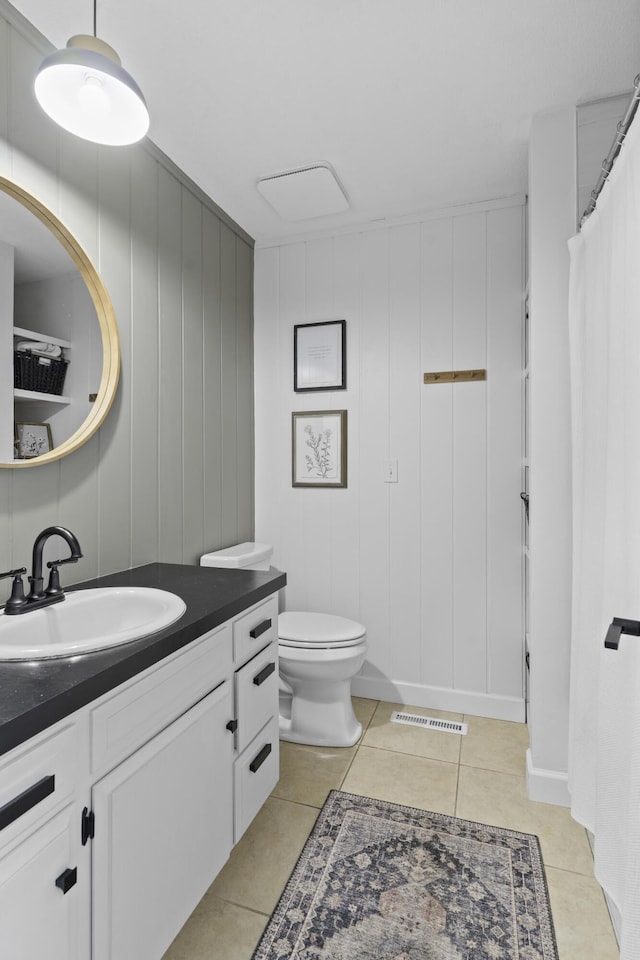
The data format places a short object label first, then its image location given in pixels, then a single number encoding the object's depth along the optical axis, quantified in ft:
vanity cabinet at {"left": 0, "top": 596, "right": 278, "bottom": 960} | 2.72
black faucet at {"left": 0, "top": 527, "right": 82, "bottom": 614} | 4.21
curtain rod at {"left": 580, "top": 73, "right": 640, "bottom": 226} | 3.71
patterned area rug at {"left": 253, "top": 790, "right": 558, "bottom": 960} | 4.23
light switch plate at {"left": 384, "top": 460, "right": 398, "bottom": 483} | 8.56
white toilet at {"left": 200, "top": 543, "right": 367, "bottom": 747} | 7.01
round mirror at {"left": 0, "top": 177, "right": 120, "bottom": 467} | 4.65
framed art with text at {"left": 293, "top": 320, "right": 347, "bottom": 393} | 8.80
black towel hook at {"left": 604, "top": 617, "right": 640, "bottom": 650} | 3.10
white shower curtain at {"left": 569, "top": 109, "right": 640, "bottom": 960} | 3.68
